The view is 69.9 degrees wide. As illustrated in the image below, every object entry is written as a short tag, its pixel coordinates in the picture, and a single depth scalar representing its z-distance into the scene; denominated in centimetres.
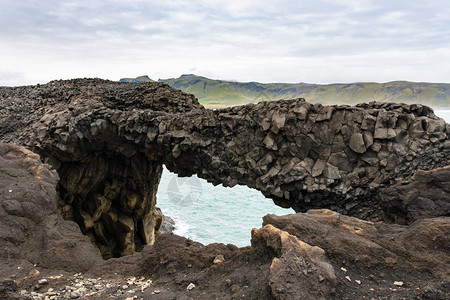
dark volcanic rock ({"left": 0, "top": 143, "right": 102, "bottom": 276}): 764
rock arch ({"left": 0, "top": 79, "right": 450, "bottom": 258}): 1134
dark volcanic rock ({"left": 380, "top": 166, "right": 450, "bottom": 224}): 805
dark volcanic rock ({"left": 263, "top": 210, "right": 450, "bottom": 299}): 512
